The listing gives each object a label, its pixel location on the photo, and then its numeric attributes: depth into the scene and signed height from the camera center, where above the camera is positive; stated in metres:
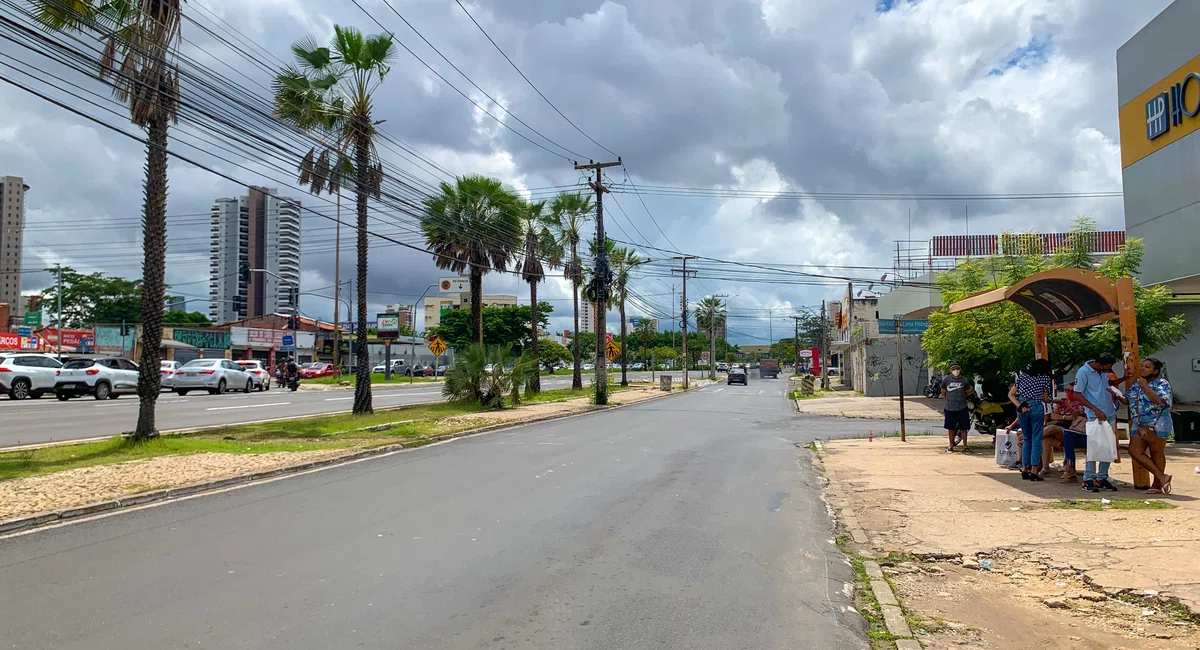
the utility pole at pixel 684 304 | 61.42 +4.74
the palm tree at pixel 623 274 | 57.81 +6.79
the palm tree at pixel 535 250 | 38.88 +5.74
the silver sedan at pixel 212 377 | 34.31 -0.63
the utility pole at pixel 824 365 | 54.21 -0.27
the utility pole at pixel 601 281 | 31.54 +3.62
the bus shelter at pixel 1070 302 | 9.96 +0.89
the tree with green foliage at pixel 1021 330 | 14.85 +0.62
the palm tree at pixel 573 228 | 42.00 +7.49
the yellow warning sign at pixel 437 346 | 34.72 +0.74
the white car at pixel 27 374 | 27.48 -0.39
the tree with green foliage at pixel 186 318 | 89.31 +5.40
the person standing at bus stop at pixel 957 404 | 14.14 -0.79
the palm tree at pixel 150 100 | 13.77 +4.74
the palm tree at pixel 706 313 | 93.69 +6.19
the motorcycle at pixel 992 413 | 15.13 -1.04
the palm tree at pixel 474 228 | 30.06 +5.28
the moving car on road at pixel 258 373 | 38.47 -0.53
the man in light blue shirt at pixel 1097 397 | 9.38 -0.44
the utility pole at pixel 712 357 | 75.94 +0.48
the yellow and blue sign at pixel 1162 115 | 18.25 +6.21
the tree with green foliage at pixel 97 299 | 68.19 +5.75
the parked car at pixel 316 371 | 60.10 -0.66
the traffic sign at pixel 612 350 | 43.20 +0.65
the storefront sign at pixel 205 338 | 62.75 +2.03
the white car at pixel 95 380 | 28.09 -0.62
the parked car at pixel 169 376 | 34.15 -0.58
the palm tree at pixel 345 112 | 20.27 +6.72
